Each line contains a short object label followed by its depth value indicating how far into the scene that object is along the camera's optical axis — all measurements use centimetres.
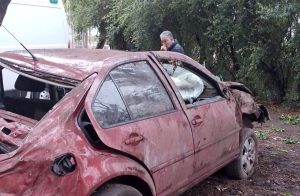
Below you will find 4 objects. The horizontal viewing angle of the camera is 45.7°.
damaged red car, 231
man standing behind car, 620
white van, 543
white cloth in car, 349
